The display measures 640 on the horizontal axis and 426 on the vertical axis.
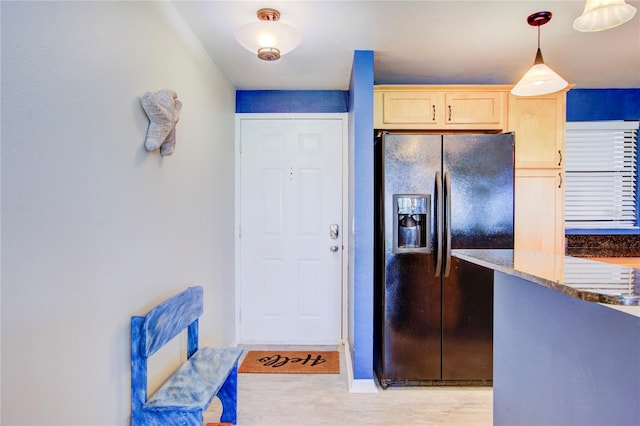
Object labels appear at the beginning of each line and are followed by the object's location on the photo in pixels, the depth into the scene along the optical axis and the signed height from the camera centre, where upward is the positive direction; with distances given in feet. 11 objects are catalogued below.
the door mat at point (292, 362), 8.72 -3.98
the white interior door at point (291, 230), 10.29 -0.50
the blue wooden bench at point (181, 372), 4.65 -2.64
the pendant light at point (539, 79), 5.80 +2.30
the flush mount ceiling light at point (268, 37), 5.37 +2.86
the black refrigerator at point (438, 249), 7.71 -0.79
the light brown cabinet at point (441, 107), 8.48 +2.65
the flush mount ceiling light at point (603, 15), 4.25 +2.54
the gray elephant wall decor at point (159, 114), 4.85 +1.46
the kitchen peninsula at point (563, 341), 2.74 -1.31
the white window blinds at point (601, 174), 10.02 +1.16
